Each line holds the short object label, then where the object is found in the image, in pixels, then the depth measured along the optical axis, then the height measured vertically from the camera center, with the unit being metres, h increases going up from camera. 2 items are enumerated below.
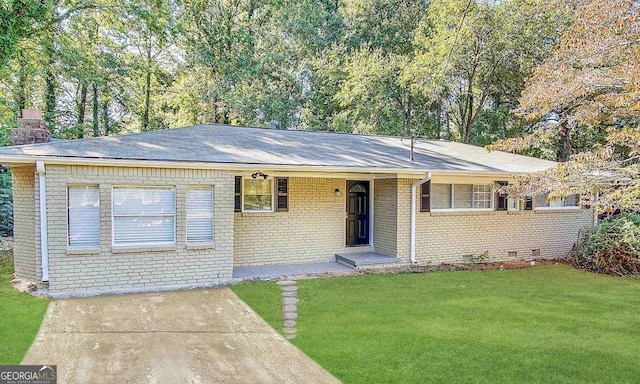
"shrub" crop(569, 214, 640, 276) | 10.08 -1.69
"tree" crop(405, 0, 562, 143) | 17.34 +6.29
